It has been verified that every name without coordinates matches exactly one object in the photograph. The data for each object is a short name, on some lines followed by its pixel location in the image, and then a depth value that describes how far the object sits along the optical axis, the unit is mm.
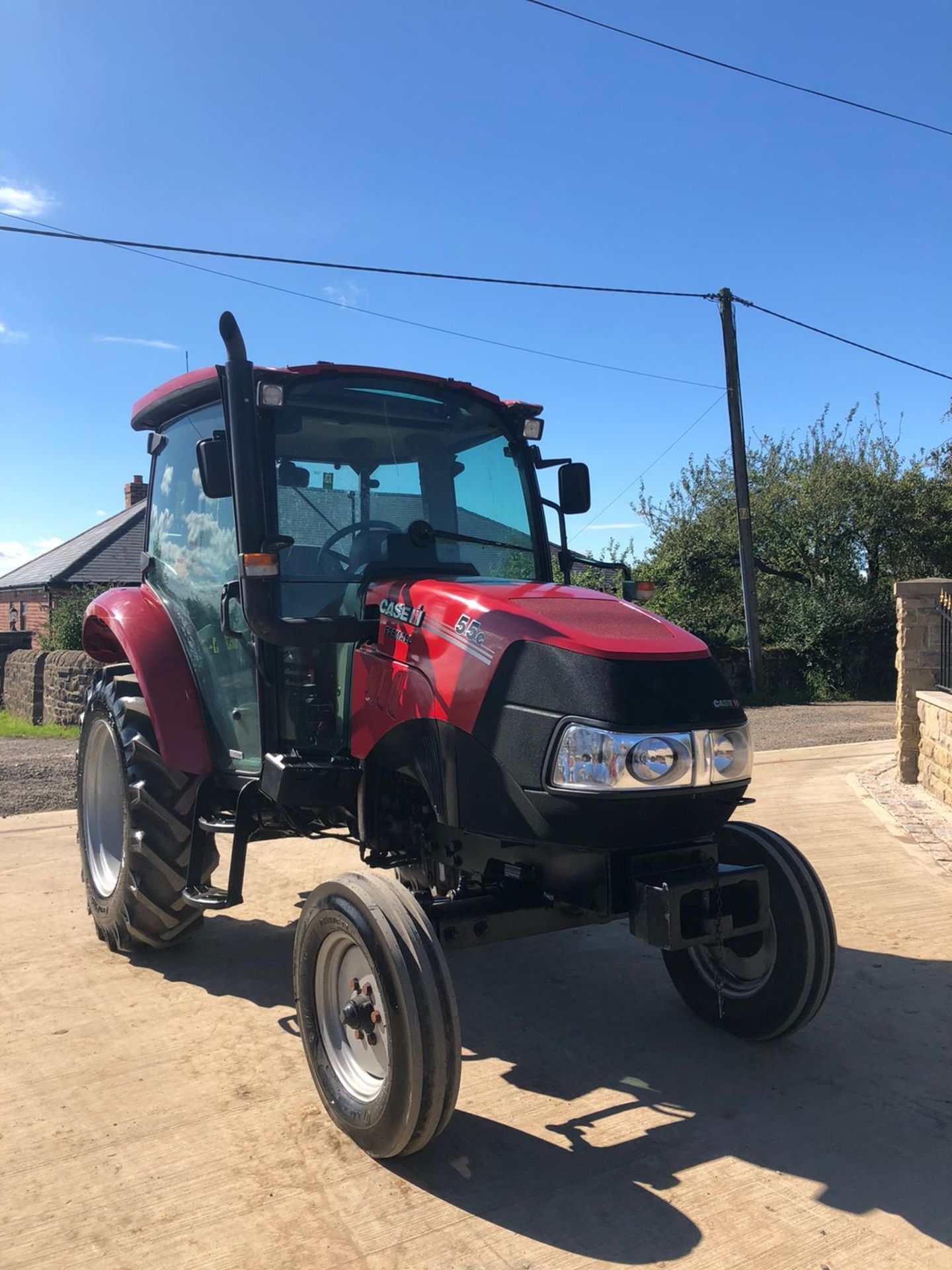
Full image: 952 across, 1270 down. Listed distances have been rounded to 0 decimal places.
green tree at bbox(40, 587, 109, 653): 16484
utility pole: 16906
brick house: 22359
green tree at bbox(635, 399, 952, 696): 19891
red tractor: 2881
